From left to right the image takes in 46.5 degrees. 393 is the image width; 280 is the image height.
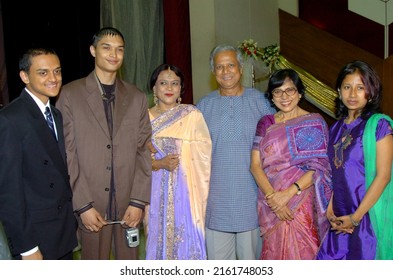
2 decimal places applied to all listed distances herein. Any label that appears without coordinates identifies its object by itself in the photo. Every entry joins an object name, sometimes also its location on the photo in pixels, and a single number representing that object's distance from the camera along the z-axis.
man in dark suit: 1.69
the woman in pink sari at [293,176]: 2.23
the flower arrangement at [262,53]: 4.25
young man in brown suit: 2.08
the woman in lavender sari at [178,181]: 2.47
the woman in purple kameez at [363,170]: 1.97
